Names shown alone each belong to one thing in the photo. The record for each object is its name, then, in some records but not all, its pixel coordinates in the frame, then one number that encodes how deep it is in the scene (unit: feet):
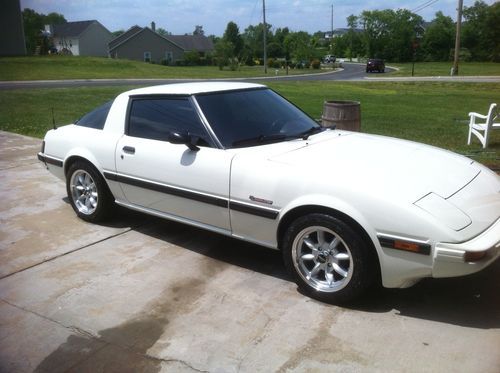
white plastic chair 26.86
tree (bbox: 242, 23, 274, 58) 288.10
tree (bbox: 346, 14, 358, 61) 337.93
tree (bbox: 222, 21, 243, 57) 277.23
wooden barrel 21.79
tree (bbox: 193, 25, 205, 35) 431.68
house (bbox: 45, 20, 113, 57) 221.05
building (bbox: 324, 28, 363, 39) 513.86
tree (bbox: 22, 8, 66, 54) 140.15
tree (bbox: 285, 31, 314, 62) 235.61
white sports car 9.77
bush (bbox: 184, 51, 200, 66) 227.20
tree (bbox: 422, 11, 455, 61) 253.44
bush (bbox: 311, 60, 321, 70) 210.18
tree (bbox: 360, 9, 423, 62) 278.46
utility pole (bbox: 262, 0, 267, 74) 163.41
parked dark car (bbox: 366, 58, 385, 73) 167.84
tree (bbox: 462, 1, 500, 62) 213.25
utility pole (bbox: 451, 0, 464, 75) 116.77
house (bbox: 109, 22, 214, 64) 236.22
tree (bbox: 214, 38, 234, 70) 192.24
